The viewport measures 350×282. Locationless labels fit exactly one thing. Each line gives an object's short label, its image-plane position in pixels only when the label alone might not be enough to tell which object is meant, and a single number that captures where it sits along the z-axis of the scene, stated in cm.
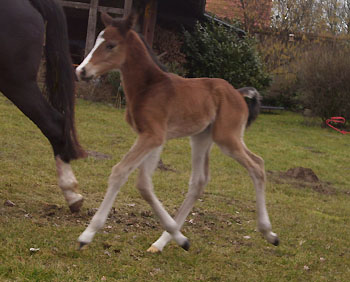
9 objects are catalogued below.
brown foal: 343
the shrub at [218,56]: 1791
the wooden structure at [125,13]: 1581
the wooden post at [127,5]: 1566
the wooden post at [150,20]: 1686
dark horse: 396
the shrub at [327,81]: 1652
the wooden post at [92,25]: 1567
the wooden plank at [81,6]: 1568
